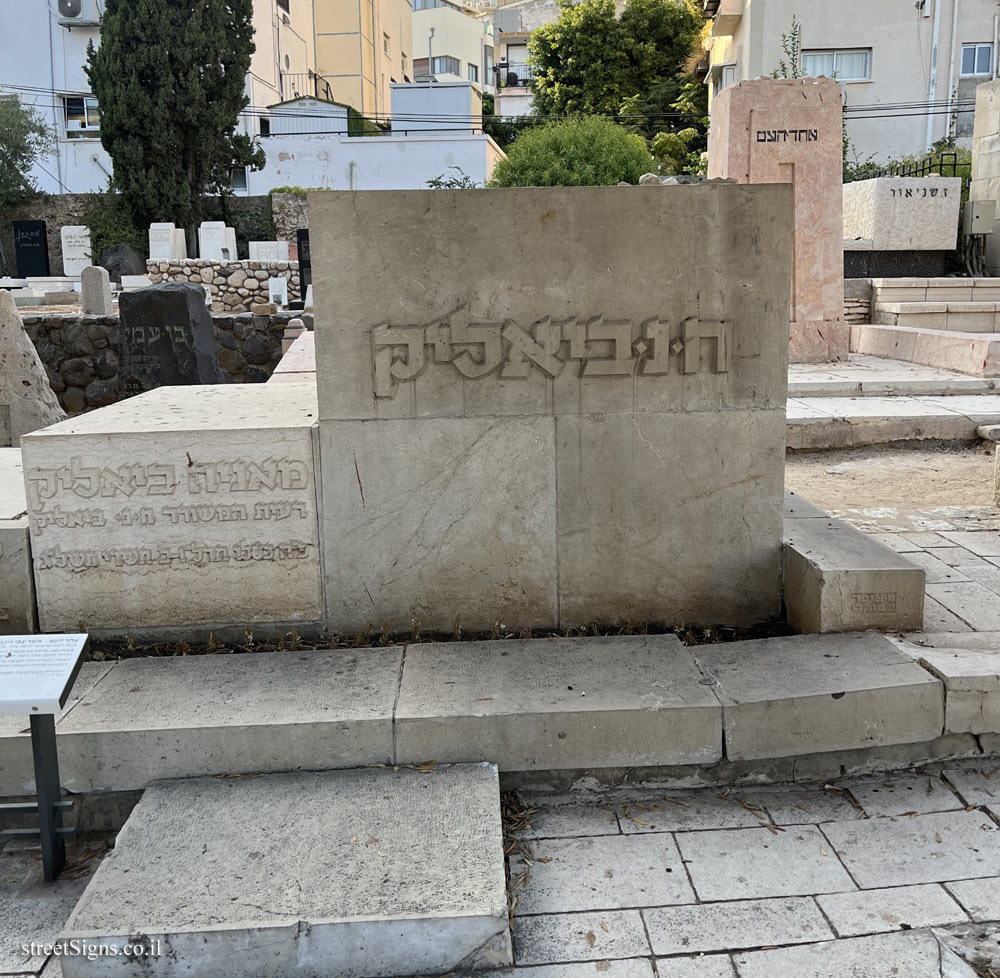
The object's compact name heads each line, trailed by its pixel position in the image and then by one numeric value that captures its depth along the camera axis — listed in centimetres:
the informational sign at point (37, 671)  230
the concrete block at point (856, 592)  334
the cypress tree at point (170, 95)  2692
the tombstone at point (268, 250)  2727
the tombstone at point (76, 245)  2869
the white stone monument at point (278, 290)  1973
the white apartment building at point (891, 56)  2744
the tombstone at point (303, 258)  2045
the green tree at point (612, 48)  3309
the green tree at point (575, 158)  2069
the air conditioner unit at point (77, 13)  3325
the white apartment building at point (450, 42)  5594
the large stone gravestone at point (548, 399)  335
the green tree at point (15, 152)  3073
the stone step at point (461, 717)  280
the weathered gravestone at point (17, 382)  717
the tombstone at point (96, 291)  1439
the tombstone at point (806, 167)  1152
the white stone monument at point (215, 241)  2688
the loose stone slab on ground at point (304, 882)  215
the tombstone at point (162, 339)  1151
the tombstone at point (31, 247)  3050
